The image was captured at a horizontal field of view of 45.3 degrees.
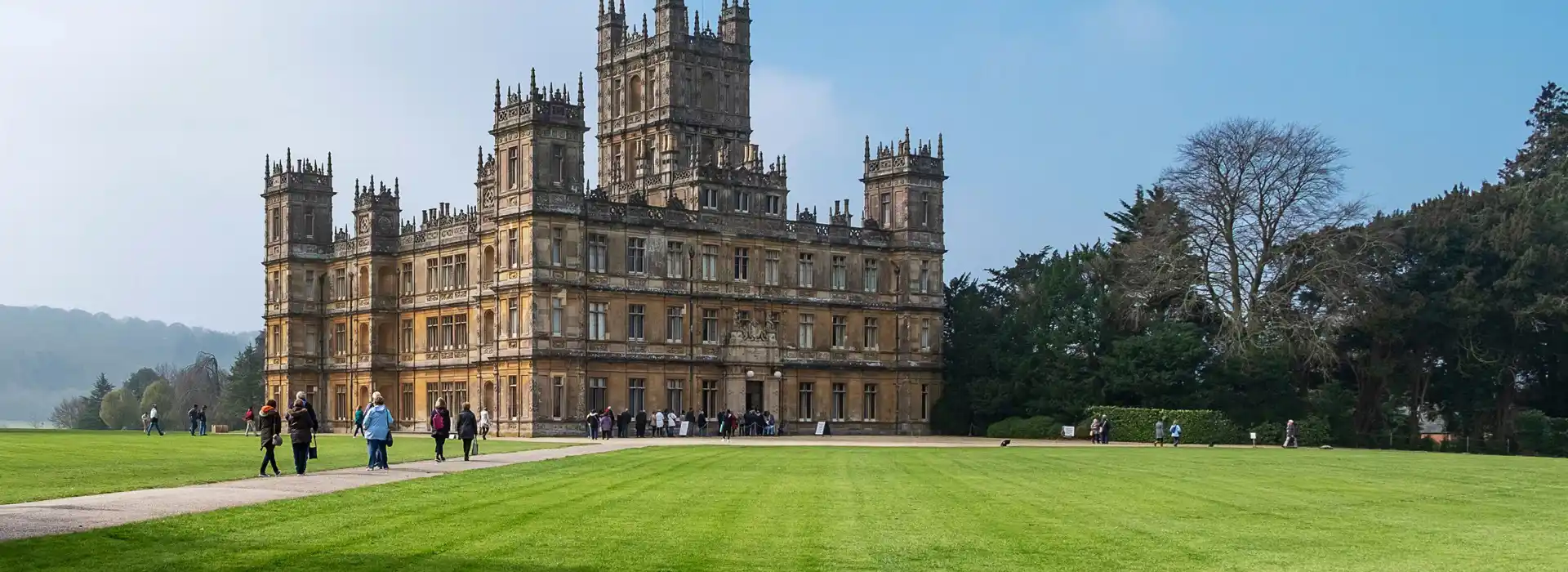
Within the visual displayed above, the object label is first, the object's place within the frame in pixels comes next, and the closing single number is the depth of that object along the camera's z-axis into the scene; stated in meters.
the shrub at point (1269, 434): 70.12
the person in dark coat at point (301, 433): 33.38
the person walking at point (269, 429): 33.19
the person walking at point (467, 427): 40.91
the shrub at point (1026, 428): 74.88
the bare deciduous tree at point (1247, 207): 70.38
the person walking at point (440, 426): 39.41
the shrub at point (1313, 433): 69.38
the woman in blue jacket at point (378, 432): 35.59
